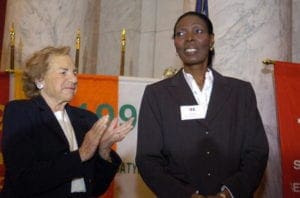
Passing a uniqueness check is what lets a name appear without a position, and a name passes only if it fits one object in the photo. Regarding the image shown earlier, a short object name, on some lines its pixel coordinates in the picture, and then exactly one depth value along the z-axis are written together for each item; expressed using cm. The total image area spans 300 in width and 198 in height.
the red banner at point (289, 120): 334
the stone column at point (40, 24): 450
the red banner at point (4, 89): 352
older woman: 238
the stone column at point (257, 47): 355
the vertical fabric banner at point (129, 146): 362
